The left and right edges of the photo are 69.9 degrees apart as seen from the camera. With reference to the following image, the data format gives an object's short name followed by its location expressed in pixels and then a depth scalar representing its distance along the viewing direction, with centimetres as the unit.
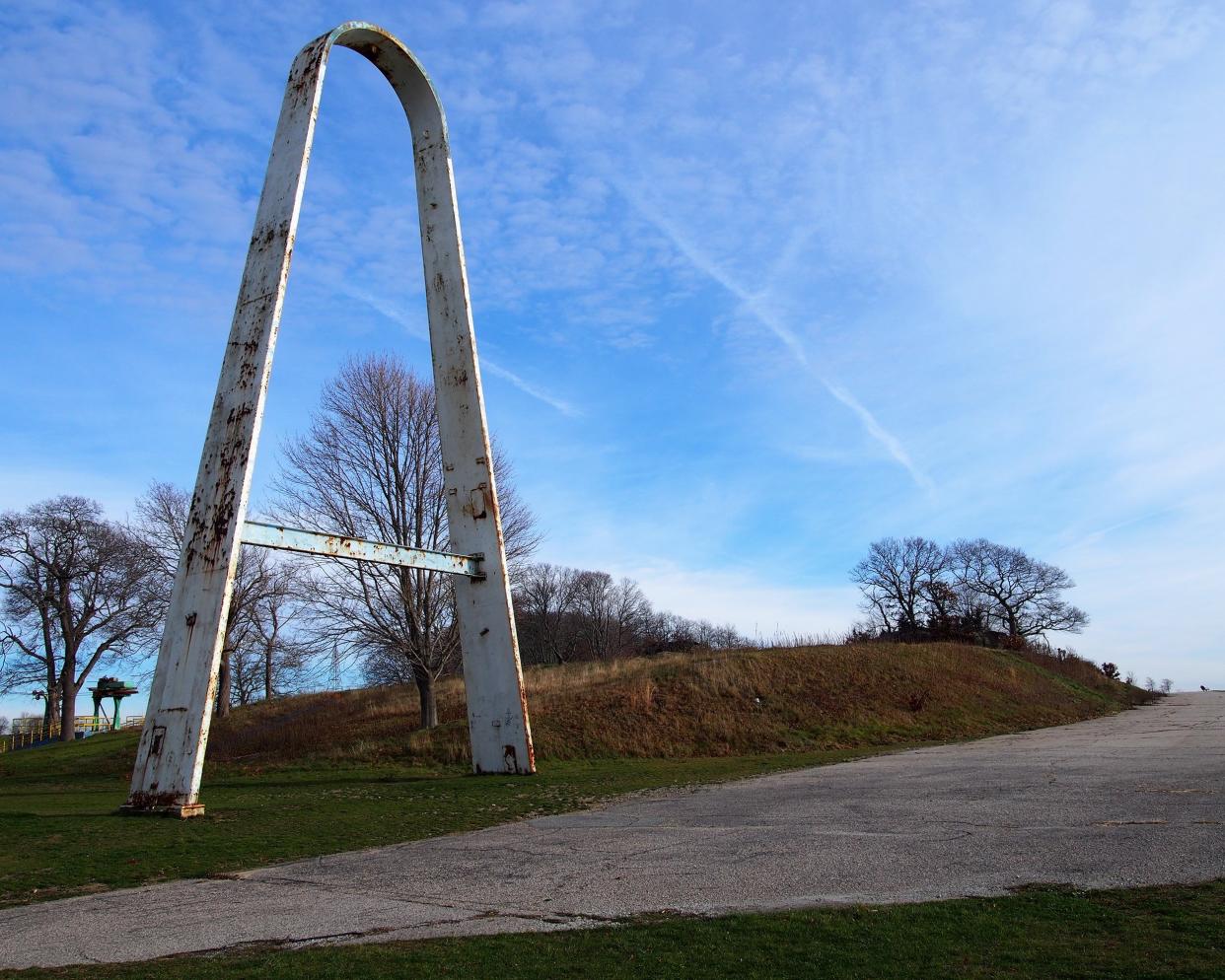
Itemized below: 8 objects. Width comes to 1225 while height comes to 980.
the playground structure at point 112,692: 4125
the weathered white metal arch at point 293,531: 952
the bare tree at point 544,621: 7006
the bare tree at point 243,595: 3200
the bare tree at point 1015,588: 6675
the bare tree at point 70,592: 3566
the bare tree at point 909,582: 6962
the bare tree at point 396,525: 1991
